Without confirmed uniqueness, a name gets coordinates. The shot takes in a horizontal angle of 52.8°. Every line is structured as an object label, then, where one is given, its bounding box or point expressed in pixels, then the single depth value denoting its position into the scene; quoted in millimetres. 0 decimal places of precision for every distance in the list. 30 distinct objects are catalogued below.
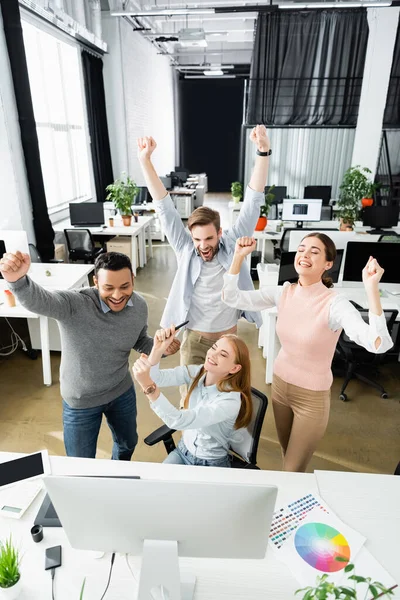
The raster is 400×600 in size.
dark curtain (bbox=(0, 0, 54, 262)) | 4836
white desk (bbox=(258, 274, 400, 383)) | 3482
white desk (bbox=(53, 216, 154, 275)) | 6195
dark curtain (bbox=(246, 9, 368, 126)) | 8367
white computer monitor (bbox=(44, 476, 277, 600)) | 1069
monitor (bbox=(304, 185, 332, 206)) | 8508
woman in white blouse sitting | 1710
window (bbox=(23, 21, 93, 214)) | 6250
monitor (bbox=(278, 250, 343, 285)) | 3471
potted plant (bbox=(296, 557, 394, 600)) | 854
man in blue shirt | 2199
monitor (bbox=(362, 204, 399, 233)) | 6199
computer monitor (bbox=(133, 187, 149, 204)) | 8234
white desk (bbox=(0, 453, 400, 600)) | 1296
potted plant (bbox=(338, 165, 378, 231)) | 6588
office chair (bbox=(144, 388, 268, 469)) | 1926
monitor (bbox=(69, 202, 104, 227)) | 6359
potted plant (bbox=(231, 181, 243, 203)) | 7863
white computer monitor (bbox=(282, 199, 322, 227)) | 6066
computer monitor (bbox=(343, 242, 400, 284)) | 3479
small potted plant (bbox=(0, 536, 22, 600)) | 1225
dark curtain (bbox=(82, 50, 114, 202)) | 7478
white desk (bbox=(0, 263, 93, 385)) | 3514
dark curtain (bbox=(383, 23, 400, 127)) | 8322
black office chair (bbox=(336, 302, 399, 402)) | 3404
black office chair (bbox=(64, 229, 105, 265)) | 5871
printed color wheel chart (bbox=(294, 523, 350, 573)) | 1363
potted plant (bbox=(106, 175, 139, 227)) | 6184
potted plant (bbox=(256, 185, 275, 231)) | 6031
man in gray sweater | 1772
